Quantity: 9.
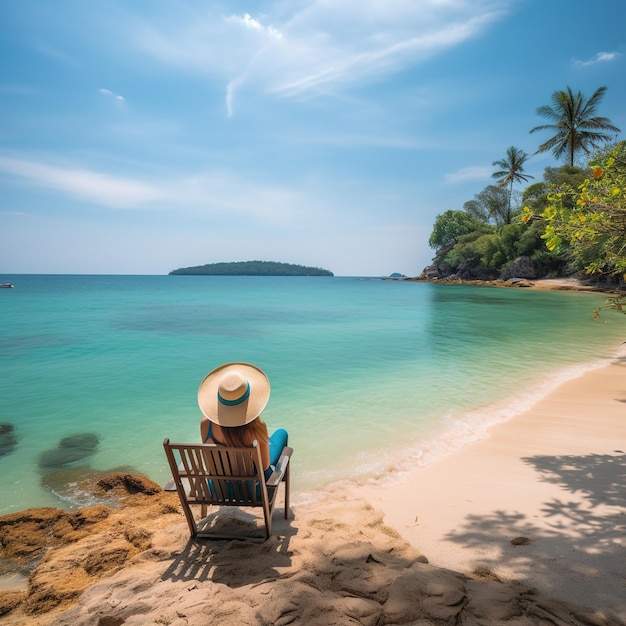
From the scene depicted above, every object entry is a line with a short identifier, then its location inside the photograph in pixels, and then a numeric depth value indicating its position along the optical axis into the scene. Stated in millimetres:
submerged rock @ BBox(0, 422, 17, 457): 6805
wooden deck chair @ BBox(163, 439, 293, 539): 3420
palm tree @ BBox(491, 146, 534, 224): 54469
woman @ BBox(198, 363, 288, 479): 3582
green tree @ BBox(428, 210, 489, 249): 79312
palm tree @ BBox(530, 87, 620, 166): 38844
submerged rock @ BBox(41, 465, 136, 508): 5129
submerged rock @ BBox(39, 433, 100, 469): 6303
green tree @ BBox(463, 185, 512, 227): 73500
